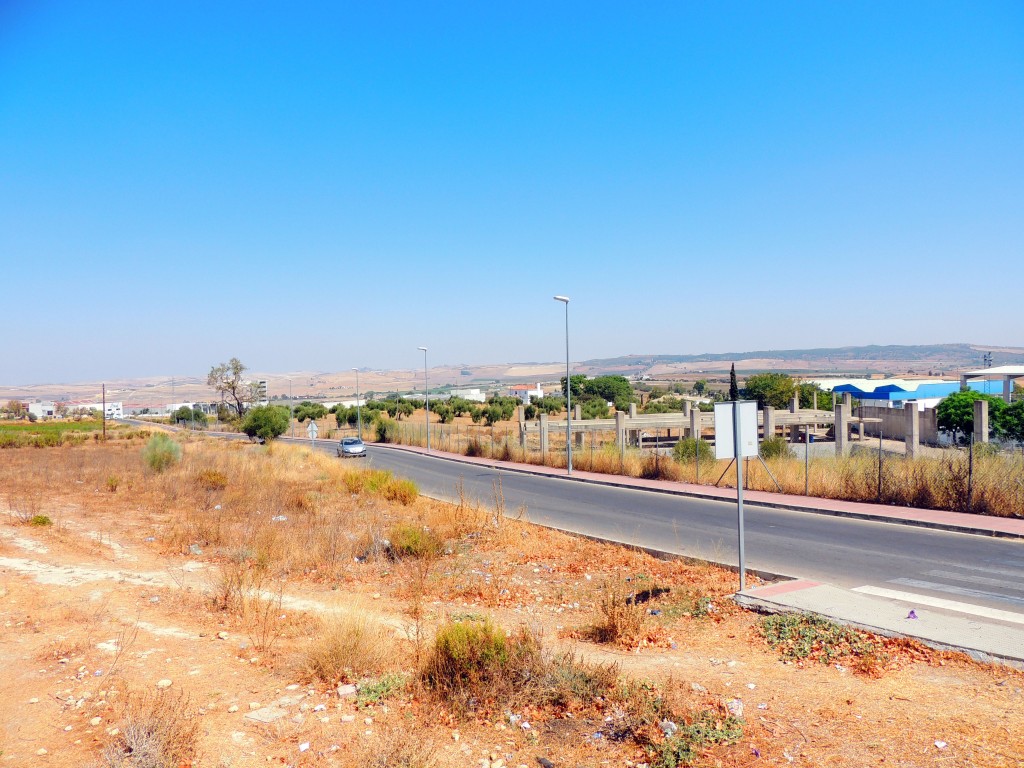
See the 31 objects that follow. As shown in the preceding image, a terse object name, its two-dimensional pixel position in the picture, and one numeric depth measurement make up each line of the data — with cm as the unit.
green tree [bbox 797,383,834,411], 6122
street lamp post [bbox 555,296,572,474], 2927
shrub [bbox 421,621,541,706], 634
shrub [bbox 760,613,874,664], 742
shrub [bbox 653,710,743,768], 513
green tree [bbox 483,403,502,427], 7656
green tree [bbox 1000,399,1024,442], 3478
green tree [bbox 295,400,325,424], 9669
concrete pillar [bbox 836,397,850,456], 2819
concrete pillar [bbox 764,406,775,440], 3256
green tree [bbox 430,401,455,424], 8000
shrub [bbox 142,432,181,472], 2852
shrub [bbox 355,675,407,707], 629
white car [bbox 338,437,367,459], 4300
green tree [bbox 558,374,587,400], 10481
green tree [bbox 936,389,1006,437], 3675
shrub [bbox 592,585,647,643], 806
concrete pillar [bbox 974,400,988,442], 2519
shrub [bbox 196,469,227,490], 2323
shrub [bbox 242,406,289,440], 5103
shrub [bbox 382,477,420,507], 2030
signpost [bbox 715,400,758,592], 955
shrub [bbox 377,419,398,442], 5725
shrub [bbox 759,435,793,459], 2648
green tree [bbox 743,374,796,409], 6575
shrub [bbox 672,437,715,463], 2681
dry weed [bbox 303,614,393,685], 684
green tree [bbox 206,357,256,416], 9344
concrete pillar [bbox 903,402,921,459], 2575
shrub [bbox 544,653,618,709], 624
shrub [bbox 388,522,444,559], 1290
